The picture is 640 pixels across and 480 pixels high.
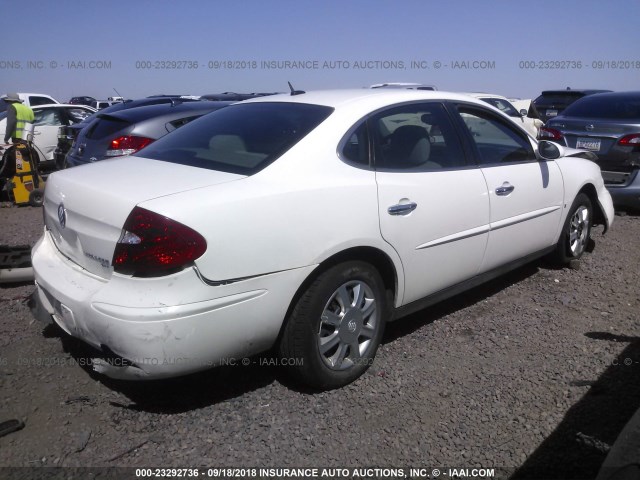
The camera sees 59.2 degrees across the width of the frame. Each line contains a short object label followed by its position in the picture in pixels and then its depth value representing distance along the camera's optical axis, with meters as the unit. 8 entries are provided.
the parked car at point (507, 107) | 13.00
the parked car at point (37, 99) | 16.11
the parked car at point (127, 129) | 6.46
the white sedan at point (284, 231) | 2.42
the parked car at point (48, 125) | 11.27
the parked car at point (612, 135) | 6.87
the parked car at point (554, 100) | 14.45
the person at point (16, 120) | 8.64
